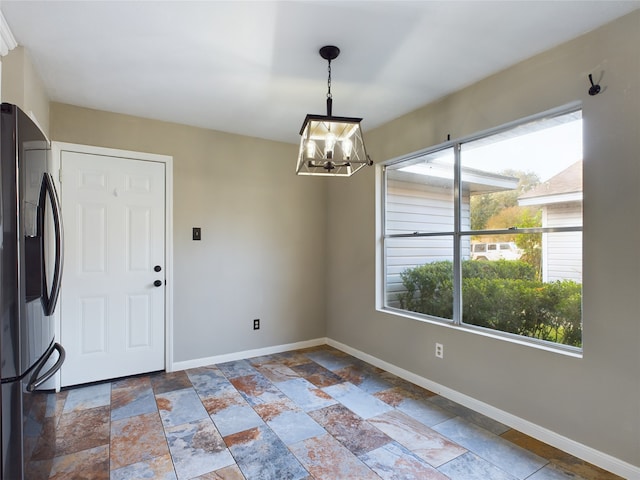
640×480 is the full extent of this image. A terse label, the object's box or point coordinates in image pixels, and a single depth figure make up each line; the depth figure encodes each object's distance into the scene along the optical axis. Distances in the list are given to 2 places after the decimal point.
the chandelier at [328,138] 1.87
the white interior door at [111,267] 3.05
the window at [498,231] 2.20
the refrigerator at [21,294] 1.38
